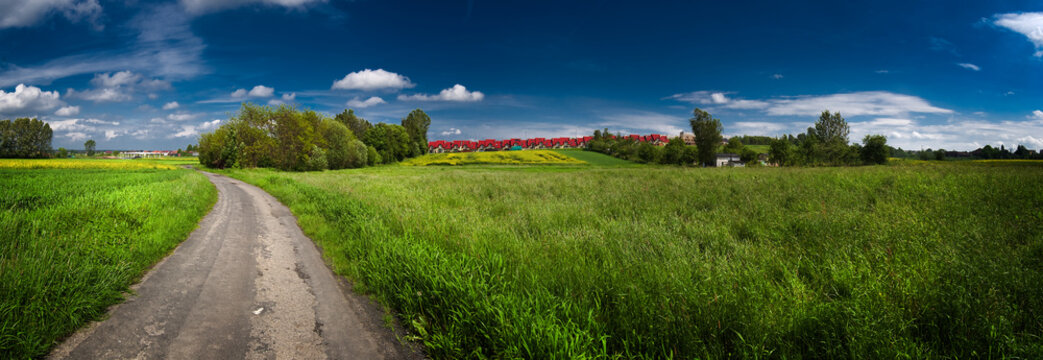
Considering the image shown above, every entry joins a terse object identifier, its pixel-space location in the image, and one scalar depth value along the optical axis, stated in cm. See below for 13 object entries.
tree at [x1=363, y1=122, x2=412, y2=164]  8512
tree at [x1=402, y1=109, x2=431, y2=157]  10500
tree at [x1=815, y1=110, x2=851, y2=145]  7512
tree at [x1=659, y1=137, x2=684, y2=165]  7798
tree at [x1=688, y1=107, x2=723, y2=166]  6675
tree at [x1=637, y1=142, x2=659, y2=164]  8776
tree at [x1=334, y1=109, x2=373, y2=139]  10319
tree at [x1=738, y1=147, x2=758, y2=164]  8483
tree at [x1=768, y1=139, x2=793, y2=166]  7650
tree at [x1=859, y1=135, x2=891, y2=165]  6575
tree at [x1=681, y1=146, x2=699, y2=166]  7581
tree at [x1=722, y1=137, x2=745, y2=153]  9624
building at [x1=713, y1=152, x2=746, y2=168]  8131
